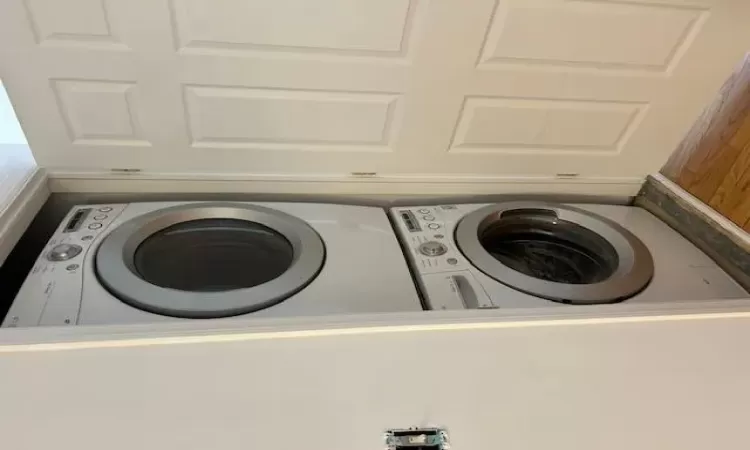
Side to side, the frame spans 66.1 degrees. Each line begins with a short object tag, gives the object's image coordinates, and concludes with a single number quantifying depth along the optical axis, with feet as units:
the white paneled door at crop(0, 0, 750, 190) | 4.19
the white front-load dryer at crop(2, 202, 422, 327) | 4.11
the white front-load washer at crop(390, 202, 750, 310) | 4.71
